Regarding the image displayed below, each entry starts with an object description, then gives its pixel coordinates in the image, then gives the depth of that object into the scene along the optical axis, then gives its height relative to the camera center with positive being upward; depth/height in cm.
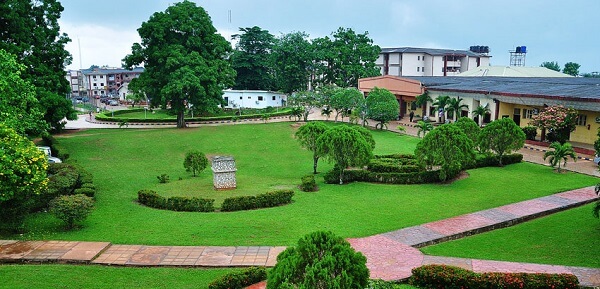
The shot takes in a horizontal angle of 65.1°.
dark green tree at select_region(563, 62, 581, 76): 9356 +632
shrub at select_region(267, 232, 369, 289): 709 -260
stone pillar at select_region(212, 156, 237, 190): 1986 -322
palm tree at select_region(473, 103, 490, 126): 3677 -105
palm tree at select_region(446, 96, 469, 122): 3934 -64
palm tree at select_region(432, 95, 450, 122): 4044 -42
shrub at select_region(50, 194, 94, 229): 1403 -340
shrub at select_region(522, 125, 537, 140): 3176 -222
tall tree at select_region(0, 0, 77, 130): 2744 +290
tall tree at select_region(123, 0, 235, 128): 3828 +307
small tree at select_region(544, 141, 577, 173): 2212 -252
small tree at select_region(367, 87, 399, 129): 3808 -68
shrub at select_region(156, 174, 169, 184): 2178 -387
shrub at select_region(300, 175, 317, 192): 1995 -369
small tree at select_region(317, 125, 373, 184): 2059 -217
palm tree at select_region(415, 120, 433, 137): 3222 -195
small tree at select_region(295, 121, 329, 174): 2286 -179
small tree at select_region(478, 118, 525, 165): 2323 -189
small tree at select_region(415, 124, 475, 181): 2016 -219
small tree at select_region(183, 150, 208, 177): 2303 -321
